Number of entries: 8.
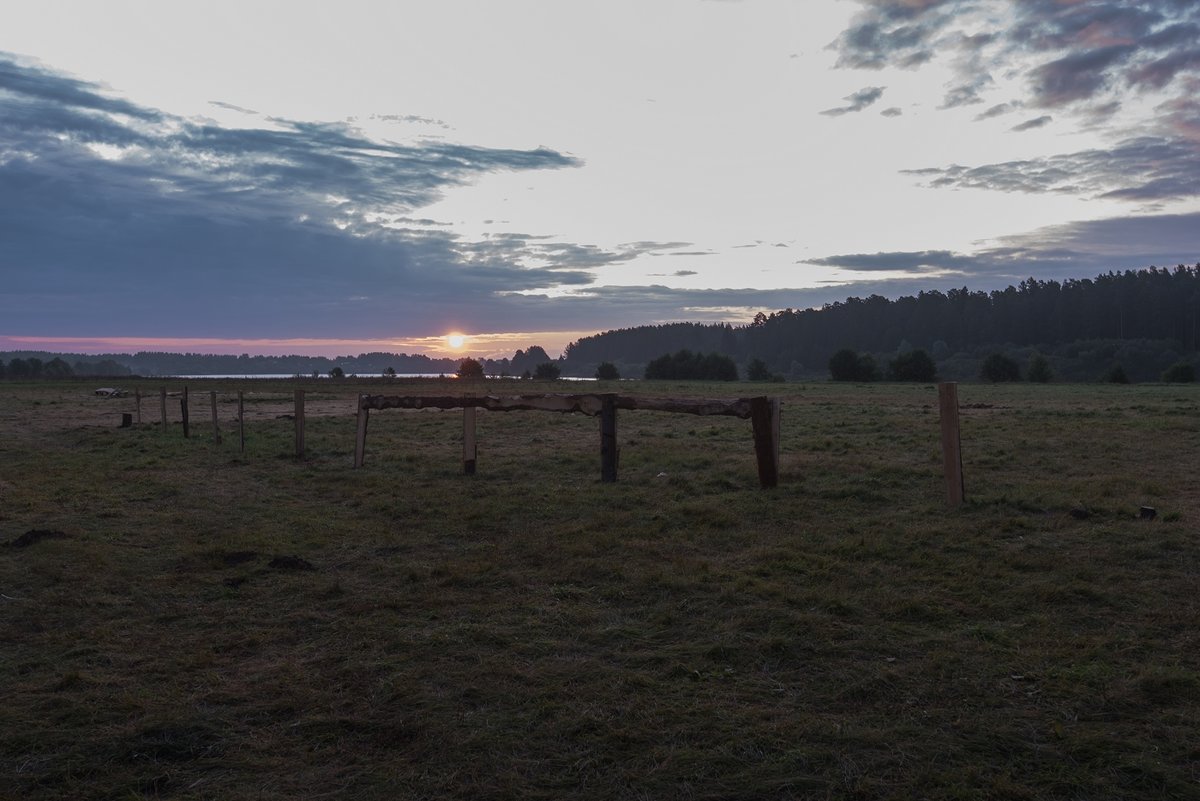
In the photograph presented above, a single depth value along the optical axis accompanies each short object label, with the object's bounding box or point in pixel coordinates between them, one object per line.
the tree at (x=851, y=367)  97.81
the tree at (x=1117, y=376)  81.04
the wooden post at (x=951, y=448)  10.28
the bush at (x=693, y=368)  118.38
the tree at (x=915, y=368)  93.62
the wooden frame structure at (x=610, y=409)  12.01
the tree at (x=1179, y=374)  82.06
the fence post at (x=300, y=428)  17.27
